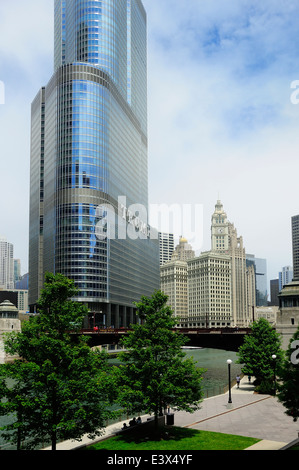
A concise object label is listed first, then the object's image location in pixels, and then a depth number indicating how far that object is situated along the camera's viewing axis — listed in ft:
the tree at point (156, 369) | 125.80
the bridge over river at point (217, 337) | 320.91
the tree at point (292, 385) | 110.01
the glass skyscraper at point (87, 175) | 562.66
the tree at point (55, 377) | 102.78
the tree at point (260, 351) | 228.43
